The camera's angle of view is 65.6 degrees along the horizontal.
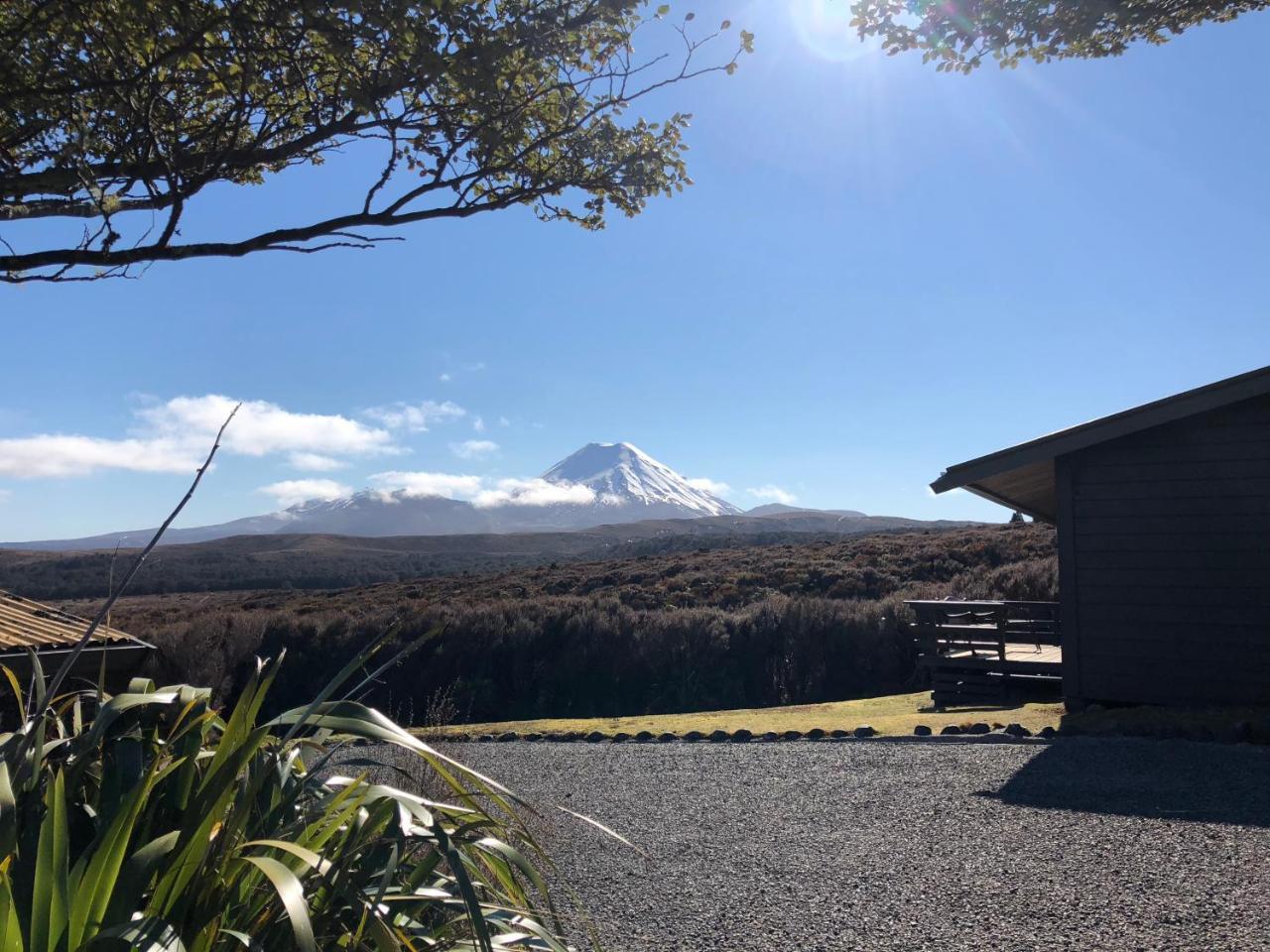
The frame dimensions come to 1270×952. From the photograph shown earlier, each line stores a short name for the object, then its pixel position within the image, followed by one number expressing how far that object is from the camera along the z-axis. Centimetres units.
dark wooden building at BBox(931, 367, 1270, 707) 845
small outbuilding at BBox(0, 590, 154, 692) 682
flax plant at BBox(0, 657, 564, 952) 177
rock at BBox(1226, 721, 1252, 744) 735
